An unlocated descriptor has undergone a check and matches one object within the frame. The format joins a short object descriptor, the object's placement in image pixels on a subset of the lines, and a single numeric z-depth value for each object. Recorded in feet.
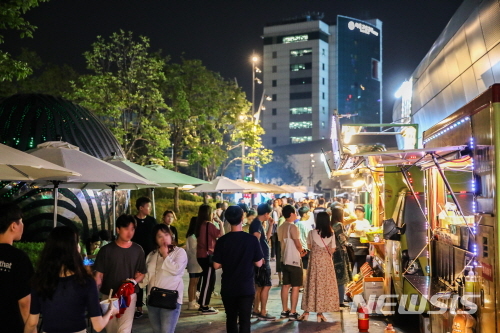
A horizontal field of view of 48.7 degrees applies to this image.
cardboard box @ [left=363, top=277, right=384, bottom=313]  33.73
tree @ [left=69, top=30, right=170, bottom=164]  79.05
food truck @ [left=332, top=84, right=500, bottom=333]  15.87
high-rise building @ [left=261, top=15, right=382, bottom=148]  373.20
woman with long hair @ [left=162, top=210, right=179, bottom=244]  33.68
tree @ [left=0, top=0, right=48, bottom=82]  35.60
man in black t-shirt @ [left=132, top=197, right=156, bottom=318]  31.22
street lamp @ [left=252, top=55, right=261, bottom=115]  110.63
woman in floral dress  31.01
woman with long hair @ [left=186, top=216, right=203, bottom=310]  34.82
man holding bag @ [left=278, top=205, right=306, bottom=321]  31.86
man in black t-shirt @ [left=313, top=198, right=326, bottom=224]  71.23
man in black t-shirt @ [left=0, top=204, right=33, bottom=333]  14.16
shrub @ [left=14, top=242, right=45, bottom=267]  38.04
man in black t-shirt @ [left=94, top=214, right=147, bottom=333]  20.25
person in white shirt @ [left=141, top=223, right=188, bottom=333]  20.71
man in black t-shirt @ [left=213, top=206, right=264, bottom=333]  22.02
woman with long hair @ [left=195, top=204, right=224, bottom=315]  33.58
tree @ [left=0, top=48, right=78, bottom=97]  106.63
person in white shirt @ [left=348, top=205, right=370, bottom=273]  46.38
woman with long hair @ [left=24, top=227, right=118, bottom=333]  14.14
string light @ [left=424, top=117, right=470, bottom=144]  18.87
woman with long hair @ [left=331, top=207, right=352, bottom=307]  34.12
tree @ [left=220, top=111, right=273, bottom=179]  104.47
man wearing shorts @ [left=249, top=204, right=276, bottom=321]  32.45
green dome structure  42.83
